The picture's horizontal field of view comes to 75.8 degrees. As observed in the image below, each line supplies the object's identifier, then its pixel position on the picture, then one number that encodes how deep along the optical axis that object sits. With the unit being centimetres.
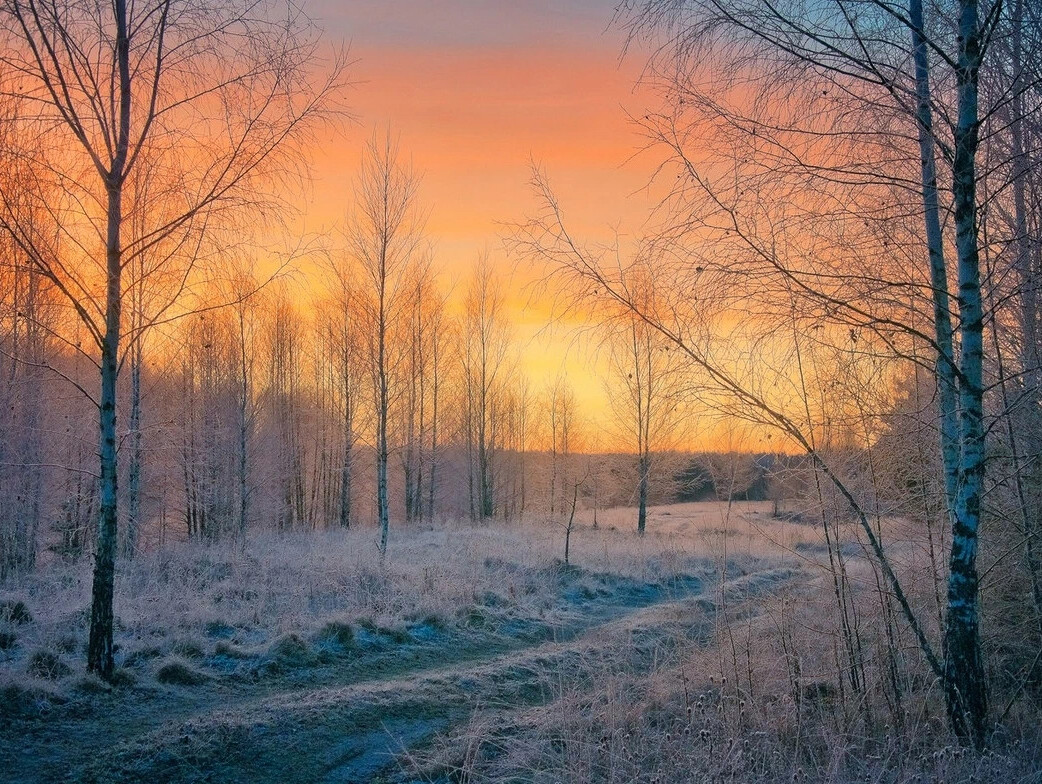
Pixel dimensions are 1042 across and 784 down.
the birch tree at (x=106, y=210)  600
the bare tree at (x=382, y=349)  1588
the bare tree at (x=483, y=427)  3388
